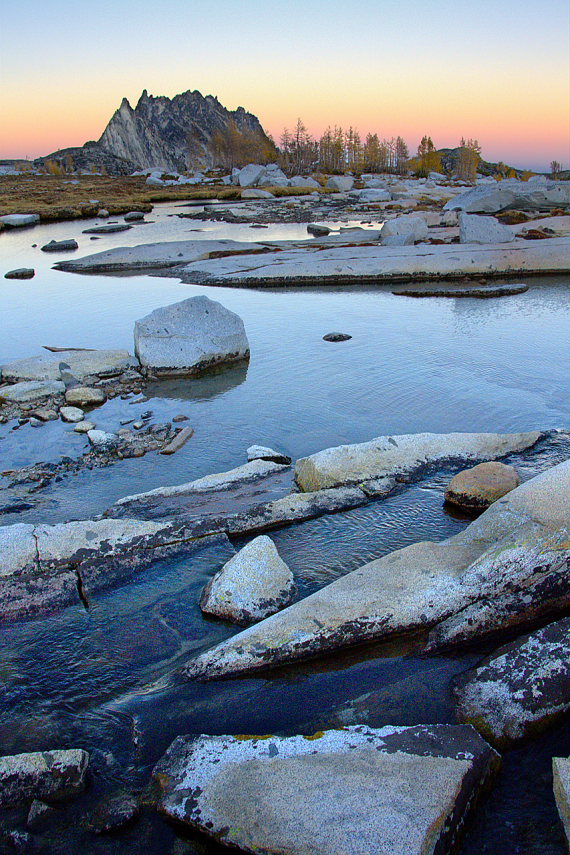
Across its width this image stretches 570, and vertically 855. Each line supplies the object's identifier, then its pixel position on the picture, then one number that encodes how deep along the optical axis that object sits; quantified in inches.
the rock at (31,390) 386.0
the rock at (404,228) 935.0
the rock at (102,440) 320.5
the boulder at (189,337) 436.8
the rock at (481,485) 240.2
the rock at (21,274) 817.5
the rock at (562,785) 116.8
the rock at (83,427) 343.6
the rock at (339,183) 2362.2
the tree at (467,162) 3264.5
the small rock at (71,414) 360.5
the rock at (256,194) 2012.8
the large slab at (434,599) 167.6
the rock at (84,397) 384.8
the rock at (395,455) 262.7
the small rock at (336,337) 510.3
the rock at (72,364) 416.2
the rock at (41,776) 132.2
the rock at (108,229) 1293.1
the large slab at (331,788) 113.3
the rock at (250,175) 2463.1
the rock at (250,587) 187.6
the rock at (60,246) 1055.6
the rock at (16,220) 1433.3
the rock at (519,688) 142.9
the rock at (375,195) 1929.0
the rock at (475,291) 659.4
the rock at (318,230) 1112.8
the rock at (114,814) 126.5
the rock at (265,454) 294.0
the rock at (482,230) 828.6
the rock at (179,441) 315.3
